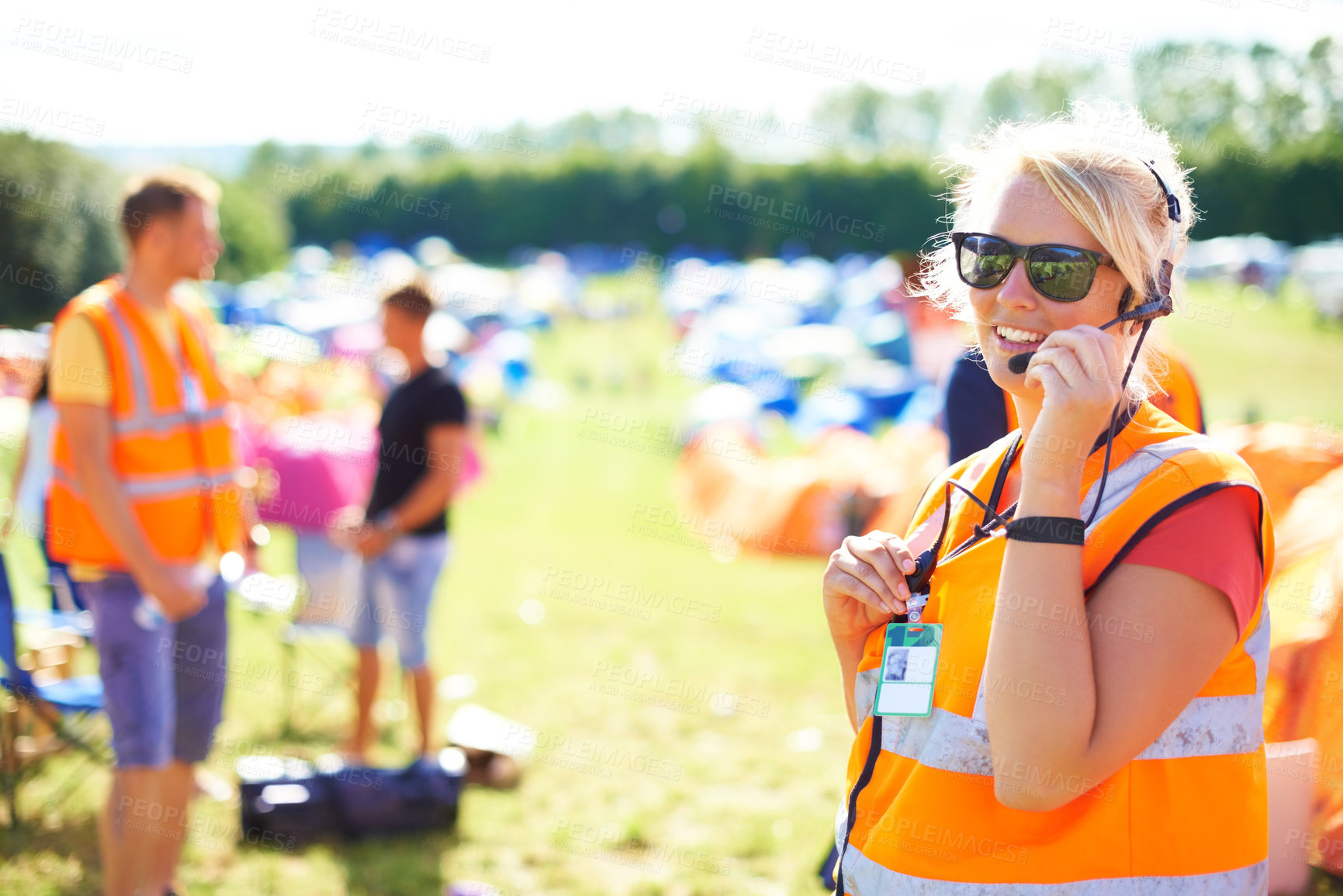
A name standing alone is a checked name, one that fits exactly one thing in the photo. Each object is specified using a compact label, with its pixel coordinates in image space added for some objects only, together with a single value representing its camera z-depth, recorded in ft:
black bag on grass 13.20
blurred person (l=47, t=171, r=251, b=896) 9.91
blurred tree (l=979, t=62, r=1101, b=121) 116.26
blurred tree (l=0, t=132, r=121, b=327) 76.95
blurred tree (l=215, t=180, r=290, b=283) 135.54
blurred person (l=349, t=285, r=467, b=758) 14.58
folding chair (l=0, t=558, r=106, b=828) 12.16
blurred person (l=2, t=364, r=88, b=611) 13.78
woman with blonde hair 4.00
